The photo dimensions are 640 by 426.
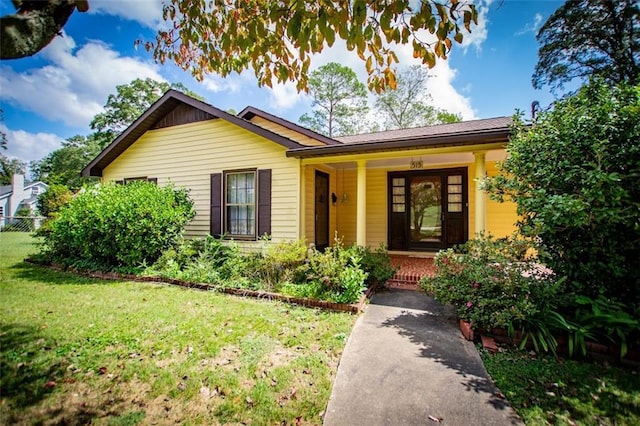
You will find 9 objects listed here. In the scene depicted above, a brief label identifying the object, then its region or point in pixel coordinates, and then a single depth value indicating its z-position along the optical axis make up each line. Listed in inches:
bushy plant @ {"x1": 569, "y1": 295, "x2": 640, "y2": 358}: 113.7
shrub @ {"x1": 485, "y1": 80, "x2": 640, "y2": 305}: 118.6
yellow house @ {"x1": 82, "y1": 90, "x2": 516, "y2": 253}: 265.4
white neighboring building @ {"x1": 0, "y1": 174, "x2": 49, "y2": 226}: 1180.6
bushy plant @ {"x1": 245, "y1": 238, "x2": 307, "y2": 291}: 221.8
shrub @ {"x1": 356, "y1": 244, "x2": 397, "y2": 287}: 214.0
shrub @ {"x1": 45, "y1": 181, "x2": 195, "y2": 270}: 253.9
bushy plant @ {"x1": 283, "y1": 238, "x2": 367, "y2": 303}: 178.2
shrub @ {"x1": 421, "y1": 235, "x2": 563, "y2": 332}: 129.3
